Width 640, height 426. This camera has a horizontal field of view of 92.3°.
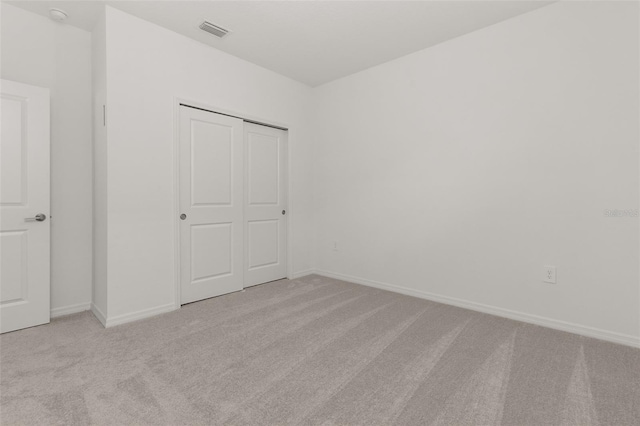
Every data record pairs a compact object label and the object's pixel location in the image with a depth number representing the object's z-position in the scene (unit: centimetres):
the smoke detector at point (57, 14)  265
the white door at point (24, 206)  251
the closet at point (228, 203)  323
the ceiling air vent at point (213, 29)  290
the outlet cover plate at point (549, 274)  264
